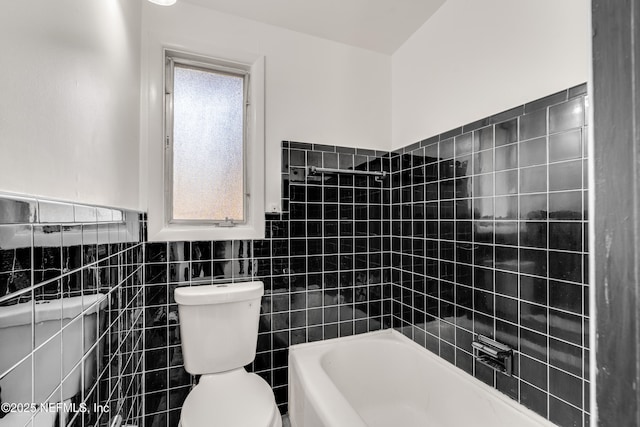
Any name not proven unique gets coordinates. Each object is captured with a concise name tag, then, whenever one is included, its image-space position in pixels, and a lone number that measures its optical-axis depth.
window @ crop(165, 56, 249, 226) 1.77
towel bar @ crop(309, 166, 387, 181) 1.91
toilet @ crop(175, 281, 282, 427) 1.46
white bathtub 1.30
